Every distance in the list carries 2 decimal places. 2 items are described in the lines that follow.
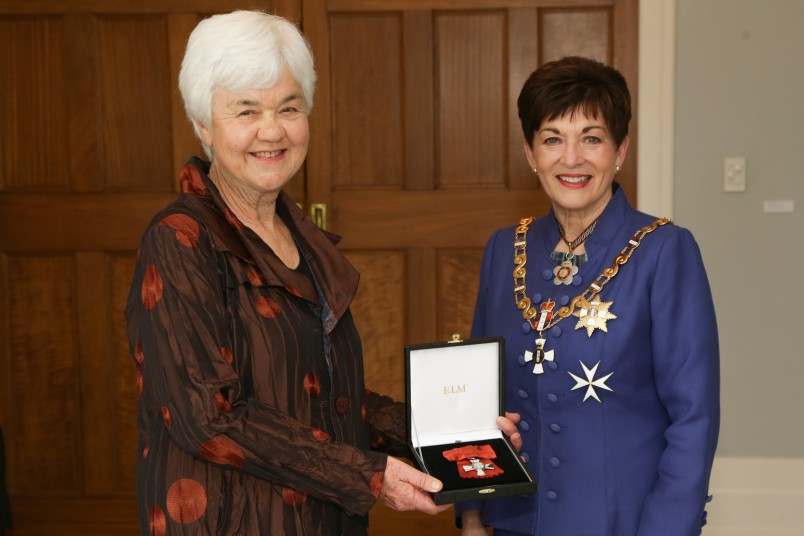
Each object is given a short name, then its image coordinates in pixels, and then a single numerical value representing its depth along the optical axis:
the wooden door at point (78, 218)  3.35
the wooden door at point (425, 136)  3.27
